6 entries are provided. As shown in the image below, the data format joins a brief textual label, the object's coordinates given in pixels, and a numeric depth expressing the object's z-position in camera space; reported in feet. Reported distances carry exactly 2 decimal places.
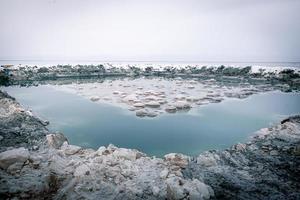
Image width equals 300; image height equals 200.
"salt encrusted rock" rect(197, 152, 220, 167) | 14.94
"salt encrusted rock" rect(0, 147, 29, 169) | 11.85
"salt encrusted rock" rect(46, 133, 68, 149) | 16.60
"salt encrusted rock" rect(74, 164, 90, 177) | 12.11
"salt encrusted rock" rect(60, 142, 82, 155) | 15.17
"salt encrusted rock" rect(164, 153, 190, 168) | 14.39
